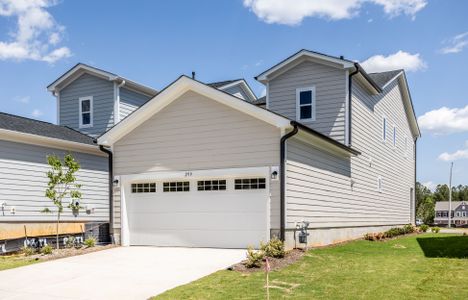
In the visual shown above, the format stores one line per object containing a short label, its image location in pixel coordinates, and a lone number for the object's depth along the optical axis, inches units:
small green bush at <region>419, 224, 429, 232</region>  1002.8
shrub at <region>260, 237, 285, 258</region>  456.1
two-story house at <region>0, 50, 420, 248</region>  534.9
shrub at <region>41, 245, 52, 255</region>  530.3
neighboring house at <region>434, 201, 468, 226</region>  3412.9
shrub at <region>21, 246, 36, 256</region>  538.8
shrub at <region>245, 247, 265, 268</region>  417.1
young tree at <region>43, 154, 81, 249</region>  572.4
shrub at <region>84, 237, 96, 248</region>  579.4
